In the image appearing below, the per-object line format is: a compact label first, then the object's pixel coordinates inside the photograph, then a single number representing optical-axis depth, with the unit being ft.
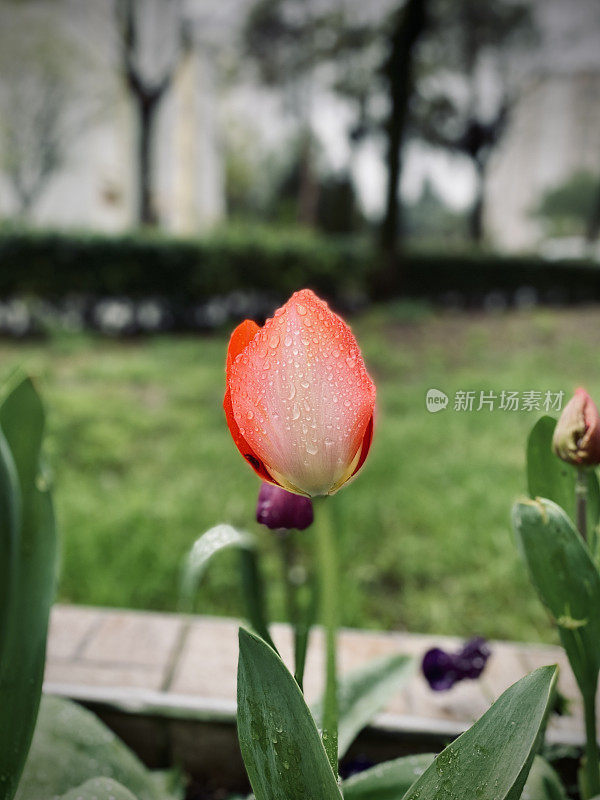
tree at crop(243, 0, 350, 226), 40.88
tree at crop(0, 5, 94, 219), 39.42
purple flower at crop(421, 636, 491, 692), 3.31
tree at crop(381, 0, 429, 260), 23.26
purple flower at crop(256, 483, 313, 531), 2.04
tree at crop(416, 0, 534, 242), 42.63
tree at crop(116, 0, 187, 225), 30.53
